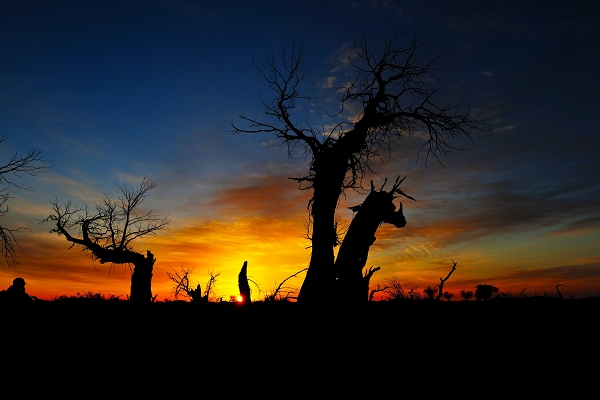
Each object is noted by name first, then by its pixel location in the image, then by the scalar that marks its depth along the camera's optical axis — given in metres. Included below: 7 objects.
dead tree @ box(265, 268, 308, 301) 9.99
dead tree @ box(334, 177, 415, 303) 11.18
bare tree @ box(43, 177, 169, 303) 19.62
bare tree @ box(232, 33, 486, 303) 8.74
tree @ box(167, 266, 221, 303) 19.59
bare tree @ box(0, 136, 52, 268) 13.45
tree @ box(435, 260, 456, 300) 11.40
